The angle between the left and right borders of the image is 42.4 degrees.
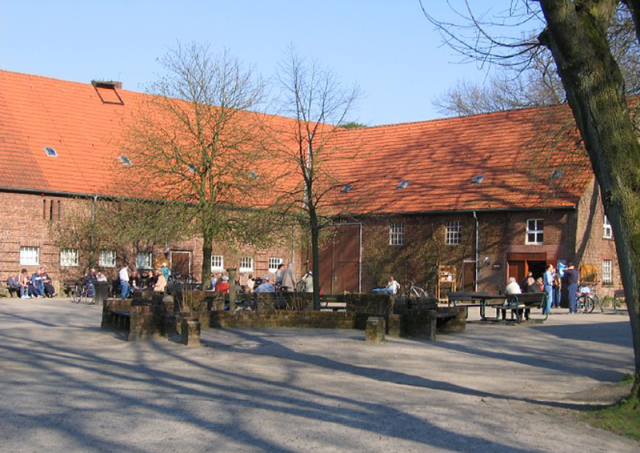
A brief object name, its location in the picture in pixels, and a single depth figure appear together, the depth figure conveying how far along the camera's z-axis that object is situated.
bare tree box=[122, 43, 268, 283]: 28.27
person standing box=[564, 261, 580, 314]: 28.22
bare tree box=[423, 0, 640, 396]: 8.87
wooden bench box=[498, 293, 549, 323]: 21.66
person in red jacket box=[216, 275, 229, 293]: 26.66
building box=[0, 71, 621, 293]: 34.81
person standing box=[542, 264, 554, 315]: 29.98
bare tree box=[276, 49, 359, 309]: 21.56
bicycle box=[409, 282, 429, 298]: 34.97
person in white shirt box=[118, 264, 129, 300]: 31.66
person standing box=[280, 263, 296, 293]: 25.67
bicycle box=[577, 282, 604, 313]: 28.91
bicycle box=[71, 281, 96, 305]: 30.88
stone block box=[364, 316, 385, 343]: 16.08
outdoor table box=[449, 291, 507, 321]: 22.05
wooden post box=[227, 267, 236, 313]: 19.85
